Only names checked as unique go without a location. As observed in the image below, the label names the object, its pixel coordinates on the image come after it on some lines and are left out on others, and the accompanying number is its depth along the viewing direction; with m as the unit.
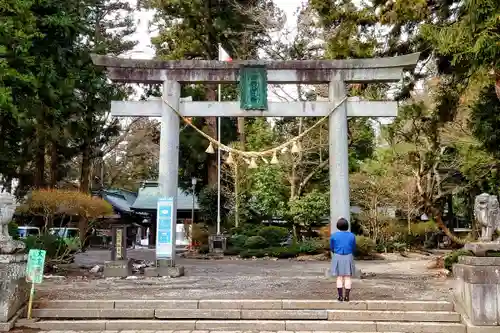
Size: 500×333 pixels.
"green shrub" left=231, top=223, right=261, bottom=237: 24.09
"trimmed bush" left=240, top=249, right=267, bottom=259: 22.59
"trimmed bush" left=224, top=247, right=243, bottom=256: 23.20
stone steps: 7.60
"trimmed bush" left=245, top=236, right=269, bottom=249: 23.05
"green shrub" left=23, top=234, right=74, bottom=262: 13.40
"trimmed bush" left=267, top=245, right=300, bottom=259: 22.55
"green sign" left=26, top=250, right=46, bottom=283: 7.69
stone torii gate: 12.42
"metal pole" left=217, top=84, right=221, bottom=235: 23.77
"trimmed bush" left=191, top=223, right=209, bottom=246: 25.17
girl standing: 8.19
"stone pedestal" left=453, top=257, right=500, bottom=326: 7.39
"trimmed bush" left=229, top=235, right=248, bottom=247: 23.55
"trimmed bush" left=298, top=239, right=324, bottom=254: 22.45
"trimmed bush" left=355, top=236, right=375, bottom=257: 21.05
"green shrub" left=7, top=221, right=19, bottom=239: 15.10
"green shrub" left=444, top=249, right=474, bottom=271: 12.84
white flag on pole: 17.87
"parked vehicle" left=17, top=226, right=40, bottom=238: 21.71
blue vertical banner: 12.01
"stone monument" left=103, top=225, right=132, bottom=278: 12.02
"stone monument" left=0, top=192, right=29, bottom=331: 7.51
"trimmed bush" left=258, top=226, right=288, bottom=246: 23.94
